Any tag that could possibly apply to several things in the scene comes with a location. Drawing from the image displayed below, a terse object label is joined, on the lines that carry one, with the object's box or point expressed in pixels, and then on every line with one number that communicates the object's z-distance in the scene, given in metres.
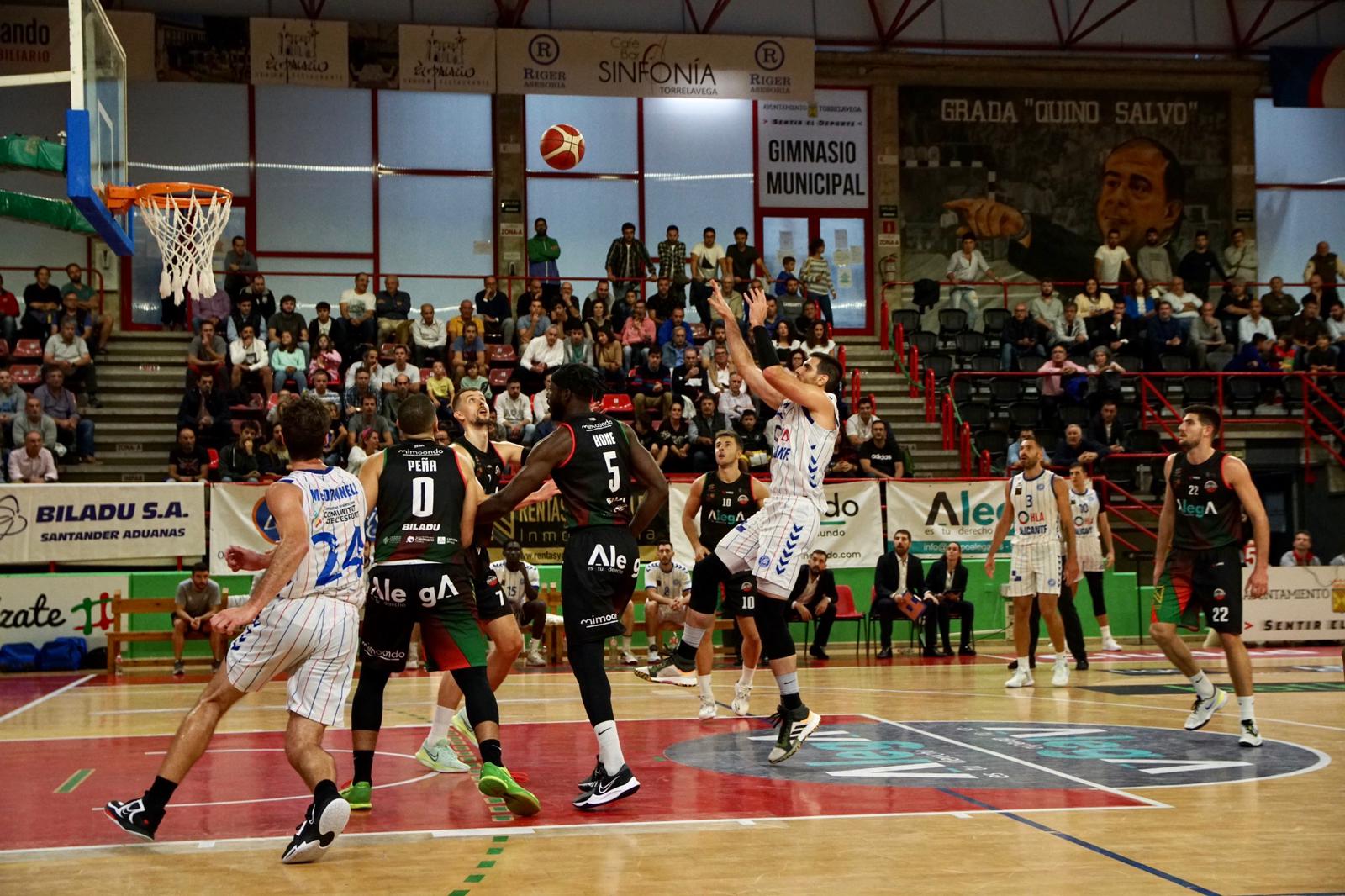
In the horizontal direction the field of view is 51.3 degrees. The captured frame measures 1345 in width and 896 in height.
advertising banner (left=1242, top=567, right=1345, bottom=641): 19.81
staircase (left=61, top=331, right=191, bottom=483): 22.14
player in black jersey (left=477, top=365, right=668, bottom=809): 7.54
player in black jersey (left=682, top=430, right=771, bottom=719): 11.36
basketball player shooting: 8.87
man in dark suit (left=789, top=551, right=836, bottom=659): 18.55
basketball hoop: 11.77
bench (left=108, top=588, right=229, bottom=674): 17.23
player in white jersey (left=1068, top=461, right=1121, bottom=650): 18.47
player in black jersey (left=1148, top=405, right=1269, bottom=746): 9.87
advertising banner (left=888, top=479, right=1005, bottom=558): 20.28
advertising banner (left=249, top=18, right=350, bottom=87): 24.70
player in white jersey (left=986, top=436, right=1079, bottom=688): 14.18
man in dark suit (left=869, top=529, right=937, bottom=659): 19.12
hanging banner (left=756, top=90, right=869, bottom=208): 29.66
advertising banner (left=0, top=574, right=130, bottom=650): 17.96
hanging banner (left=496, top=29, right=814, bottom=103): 25.23
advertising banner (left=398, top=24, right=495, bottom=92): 25.14
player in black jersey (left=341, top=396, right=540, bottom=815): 7.50
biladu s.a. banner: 18.25
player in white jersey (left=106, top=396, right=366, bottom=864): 6.54
